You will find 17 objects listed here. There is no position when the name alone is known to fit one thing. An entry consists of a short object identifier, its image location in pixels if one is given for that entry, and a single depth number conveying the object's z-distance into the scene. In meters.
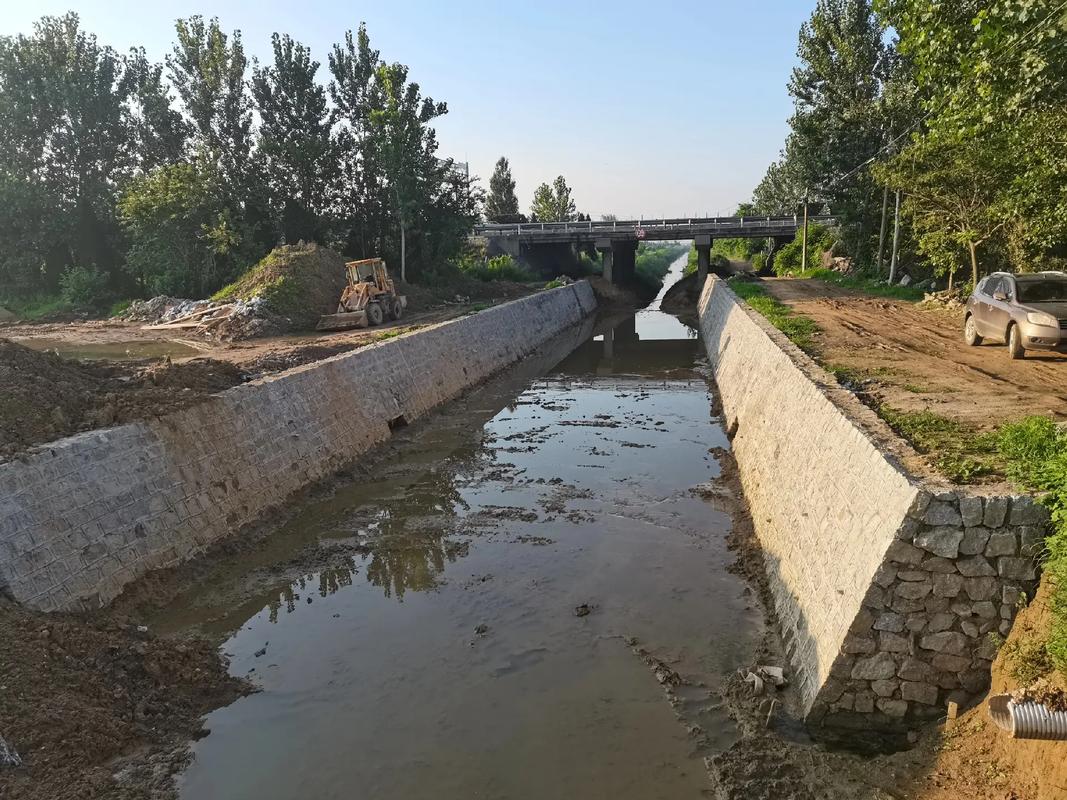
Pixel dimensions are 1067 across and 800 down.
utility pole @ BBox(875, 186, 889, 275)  34.62
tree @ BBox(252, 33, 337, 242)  38.97
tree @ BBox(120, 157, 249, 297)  34.53
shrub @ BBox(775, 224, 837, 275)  48.81
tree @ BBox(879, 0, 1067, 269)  10.46
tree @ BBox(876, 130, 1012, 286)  21.92
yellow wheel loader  27.70
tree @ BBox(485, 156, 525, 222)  74.62
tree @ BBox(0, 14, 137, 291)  37.53
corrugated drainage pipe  4.85
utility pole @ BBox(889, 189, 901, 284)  31.62
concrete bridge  51.25
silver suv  13.46
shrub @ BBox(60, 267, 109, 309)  36.38
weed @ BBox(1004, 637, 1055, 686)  5.40
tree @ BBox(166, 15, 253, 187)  38.62
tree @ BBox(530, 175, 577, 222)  86.38
